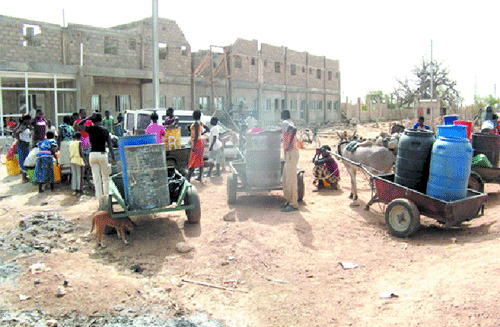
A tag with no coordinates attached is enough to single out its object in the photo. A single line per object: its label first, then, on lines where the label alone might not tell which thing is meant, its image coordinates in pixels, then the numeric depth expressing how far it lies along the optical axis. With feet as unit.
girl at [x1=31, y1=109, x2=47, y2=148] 37.42
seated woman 32.55
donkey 29.73
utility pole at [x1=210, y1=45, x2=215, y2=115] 89.65
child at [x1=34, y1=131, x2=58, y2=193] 33.86
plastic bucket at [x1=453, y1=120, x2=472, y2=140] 32.99
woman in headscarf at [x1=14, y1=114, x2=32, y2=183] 38.60
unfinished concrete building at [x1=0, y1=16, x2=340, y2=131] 65.21
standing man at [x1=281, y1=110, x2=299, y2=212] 26.09
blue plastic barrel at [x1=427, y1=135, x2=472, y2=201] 21.26
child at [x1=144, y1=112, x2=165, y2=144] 33.12
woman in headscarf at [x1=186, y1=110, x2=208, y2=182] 33.32
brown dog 21.80
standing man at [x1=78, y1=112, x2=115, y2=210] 27.14
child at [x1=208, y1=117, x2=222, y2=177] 36.66
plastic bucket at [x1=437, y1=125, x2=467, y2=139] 21.45
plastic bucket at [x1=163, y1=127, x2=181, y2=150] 35.94
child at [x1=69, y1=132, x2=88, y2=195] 32.96
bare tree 172.76
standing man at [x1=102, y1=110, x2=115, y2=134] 58.75
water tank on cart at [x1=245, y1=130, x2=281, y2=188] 27.84
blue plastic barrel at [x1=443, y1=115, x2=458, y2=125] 31.09
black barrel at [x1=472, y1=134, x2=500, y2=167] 30.37
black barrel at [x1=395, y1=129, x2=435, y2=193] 22.52
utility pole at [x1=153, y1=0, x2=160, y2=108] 53.42
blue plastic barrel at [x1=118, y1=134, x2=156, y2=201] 21.79
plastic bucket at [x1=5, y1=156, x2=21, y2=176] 41.68
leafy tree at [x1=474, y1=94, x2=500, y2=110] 149.45
